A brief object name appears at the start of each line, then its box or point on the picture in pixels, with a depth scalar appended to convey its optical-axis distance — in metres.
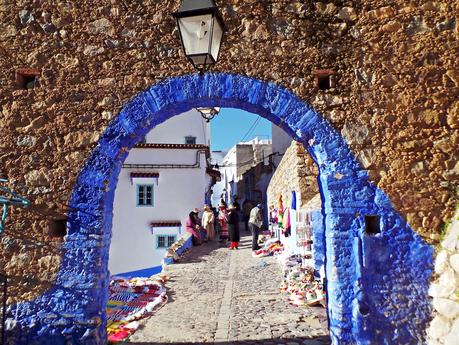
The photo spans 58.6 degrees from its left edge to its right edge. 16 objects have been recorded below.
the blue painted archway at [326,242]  3.97
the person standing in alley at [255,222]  11.52
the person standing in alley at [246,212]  21.55
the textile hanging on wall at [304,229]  7.85
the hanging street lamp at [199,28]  3.37
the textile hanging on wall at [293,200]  9.45
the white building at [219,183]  42.97
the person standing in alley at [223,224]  15.05
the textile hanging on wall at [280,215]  11.82
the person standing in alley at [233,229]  12.63
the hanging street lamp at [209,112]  6.48
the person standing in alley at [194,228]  13.23
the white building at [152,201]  16.80
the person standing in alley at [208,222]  14.74
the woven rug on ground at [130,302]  5.25
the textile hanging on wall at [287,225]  10.21
